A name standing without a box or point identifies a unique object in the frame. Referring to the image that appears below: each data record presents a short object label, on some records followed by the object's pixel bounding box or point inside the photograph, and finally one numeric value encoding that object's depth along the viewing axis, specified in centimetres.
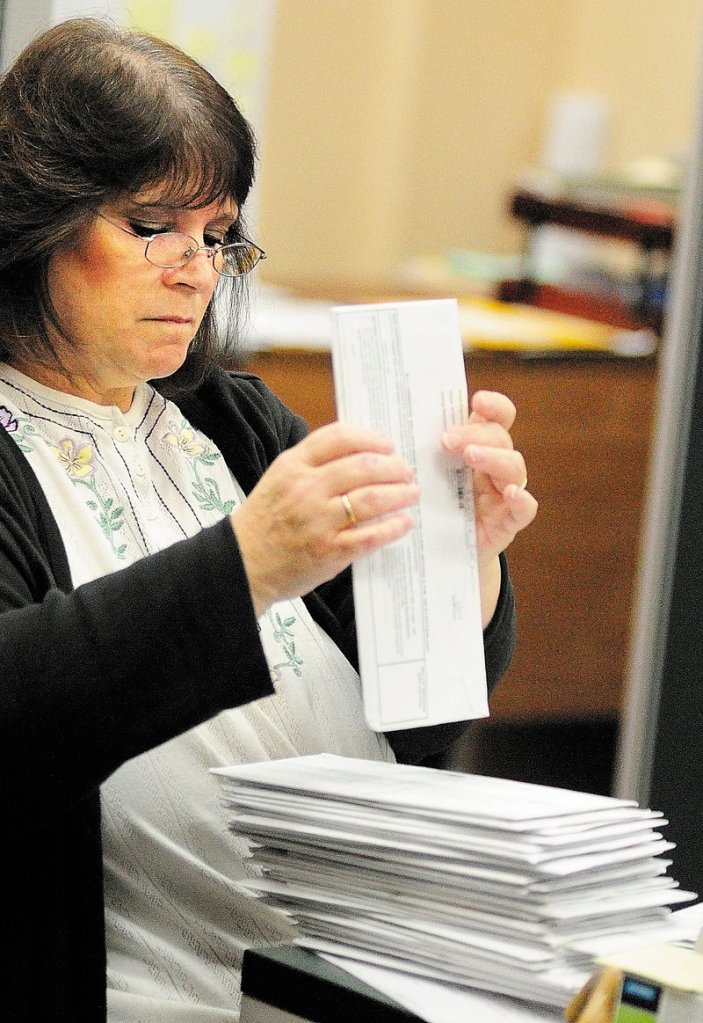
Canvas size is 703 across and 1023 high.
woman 183
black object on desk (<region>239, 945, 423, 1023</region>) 180
